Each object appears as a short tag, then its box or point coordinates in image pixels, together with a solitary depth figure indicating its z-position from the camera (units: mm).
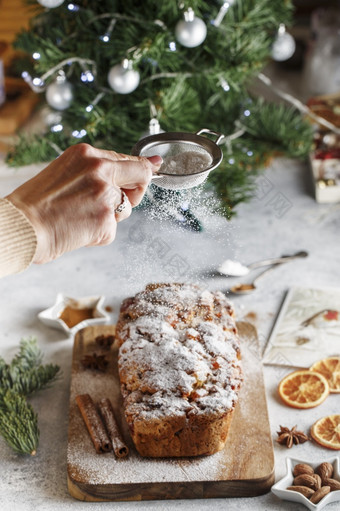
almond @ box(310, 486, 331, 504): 1278
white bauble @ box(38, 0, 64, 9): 1839
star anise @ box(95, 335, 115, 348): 1643
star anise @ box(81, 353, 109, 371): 1575
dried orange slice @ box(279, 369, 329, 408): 1520
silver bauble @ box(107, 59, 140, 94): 1876
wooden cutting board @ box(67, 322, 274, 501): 1305
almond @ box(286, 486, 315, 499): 1289
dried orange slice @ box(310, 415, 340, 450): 1424
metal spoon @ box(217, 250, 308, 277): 1909
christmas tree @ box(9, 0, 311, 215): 1899
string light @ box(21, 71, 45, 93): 1966
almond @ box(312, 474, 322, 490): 1298
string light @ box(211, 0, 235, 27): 1947
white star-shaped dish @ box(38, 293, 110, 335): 1746
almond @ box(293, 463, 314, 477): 1328
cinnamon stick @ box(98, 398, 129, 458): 1363
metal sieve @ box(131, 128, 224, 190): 1325
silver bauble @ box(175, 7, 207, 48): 1831
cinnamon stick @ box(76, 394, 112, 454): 1378
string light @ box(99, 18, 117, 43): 1886
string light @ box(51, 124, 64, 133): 1935
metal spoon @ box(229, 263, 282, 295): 1863
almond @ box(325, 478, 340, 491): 1298
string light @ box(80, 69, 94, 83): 1950
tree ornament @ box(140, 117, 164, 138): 1792
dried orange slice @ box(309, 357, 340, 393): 1576
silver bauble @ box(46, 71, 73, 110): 2051
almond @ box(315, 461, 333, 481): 1317
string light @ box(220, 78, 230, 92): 2035
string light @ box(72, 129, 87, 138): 1971
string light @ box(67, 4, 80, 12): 1909
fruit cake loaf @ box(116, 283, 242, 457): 1321
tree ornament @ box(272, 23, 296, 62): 2273
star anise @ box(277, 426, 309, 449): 1429
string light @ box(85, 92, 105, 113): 1972
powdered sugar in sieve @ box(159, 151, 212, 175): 1330
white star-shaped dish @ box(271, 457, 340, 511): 1271
